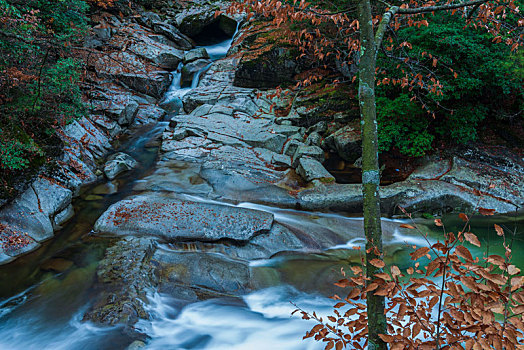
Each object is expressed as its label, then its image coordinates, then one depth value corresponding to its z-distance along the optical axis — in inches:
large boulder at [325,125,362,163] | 400.8
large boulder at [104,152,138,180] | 345.4
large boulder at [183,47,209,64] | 724.0
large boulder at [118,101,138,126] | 497.7
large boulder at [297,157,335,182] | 346.6
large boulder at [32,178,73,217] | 251.3
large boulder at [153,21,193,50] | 812.0
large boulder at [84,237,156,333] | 159.2
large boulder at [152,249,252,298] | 191.6
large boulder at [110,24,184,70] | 696.4
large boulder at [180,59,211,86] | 682.9
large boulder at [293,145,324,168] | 391.9
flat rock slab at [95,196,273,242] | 230.2
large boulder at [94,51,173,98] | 576.9
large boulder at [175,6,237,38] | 840.3
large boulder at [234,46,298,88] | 563.2
